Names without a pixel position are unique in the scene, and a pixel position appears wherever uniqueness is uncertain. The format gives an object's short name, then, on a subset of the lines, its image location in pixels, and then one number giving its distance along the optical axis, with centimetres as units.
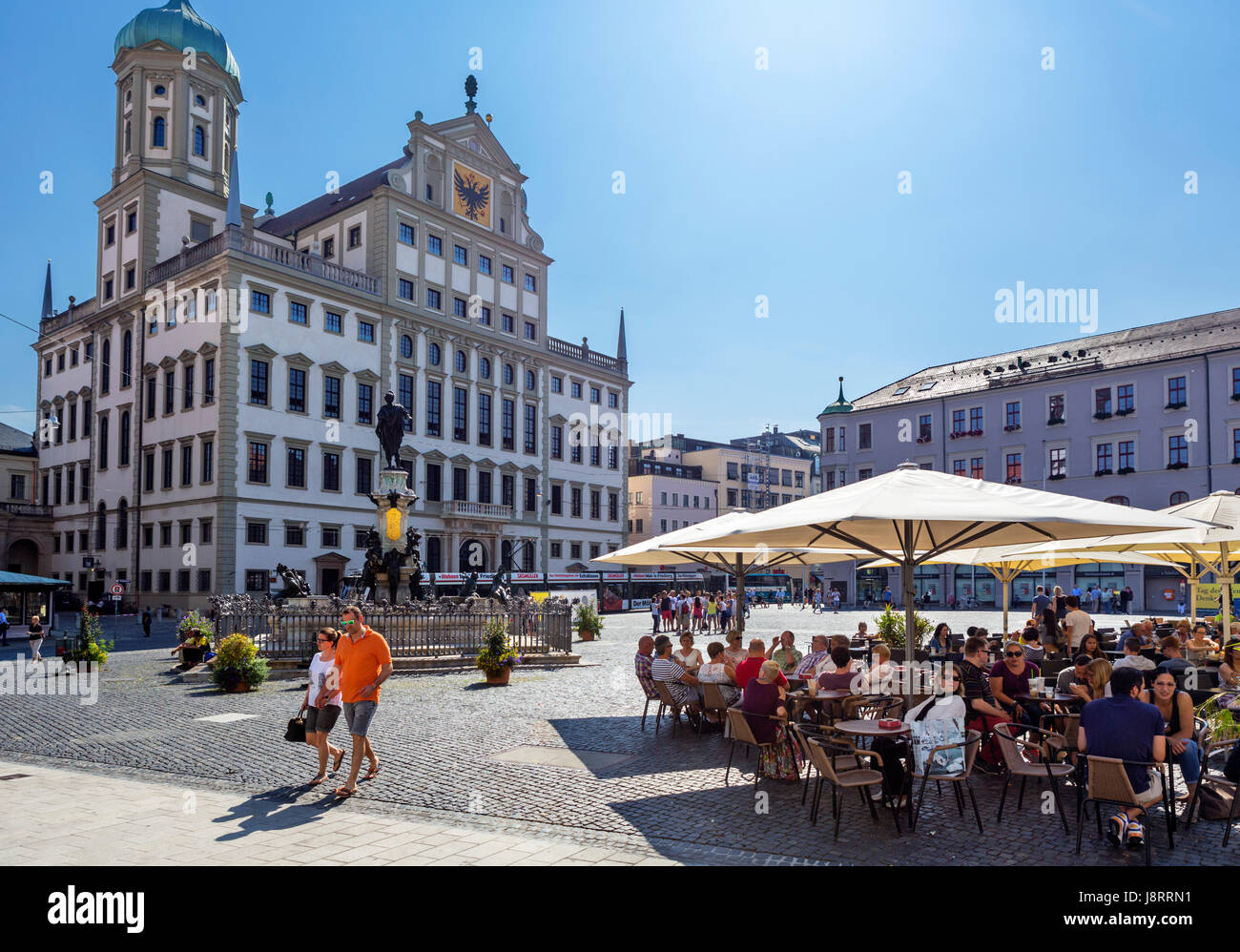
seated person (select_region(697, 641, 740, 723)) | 1170
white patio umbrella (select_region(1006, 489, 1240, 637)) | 1252
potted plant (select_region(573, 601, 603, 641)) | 3294
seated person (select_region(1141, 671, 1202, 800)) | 763
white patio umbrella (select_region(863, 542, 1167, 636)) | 1688
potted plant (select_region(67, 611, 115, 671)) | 2109
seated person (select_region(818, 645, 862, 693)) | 1025
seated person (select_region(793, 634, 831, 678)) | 1194
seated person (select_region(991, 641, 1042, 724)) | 920
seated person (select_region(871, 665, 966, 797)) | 793
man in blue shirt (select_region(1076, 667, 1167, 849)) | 680
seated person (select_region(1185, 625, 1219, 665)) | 1389
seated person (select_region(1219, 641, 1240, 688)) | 1050
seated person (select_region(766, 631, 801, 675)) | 1280
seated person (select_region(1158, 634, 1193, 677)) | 1084
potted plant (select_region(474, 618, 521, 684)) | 1848
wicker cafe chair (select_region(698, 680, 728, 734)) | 1161
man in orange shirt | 909
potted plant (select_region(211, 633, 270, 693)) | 1719
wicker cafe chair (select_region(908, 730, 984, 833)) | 763
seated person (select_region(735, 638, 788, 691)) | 1058
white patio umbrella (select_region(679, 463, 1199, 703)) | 866
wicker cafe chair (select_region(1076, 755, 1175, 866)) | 668
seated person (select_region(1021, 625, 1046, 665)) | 1338
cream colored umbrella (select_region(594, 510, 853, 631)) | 1282
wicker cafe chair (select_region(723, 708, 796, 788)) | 928
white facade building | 4612
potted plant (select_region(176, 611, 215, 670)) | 2167
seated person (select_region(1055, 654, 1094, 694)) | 1002
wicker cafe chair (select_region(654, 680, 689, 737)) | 1219
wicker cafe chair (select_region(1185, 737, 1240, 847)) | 714
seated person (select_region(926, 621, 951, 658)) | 1697
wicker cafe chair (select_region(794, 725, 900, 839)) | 746
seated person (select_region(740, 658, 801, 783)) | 924
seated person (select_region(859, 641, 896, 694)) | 1030
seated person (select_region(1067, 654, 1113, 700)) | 892
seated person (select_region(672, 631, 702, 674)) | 1248
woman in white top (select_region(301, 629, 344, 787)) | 920
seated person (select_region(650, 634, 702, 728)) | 1223
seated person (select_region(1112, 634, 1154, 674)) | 1106
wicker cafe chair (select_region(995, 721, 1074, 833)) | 781
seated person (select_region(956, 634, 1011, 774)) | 937
